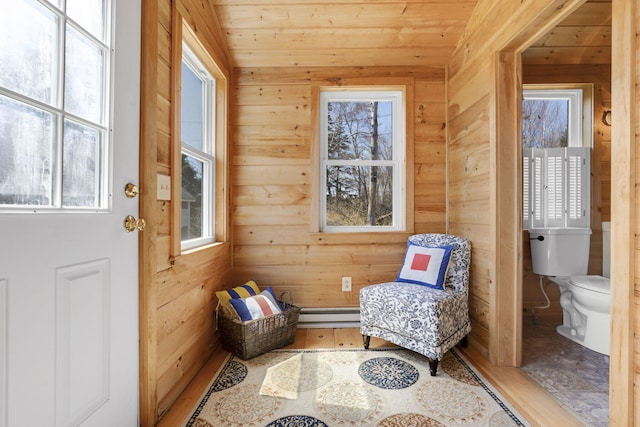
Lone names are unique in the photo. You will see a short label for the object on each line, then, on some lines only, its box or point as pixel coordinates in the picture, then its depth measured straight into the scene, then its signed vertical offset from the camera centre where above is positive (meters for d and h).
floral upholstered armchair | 1.75 -0.55
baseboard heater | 2.46 -0.87
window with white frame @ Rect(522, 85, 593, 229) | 2.45 +0.44
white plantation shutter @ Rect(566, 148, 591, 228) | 2.44 +0.23
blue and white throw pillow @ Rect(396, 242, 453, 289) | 2.03 -0.36
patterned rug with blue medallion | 1.36 -0.94
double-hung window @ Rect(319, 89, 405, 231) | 2.57 +0.45
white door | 0.78 -0.15
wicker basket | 1.89 -0.80
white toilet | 2.04 -0.44
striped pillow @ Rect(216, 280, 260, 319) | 2.00 -0.58
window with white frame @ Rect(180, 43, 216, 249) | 1.85 +0.41
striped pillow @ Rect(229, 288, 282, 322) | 1.95 -0.63
